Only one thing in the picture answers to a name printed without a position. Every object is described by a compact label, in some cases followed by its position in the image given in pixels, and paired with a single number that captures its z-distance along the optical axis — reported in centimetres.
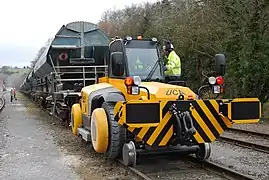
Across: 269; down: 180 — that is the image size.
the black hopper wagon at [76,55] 1578
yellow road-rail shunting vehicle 675
